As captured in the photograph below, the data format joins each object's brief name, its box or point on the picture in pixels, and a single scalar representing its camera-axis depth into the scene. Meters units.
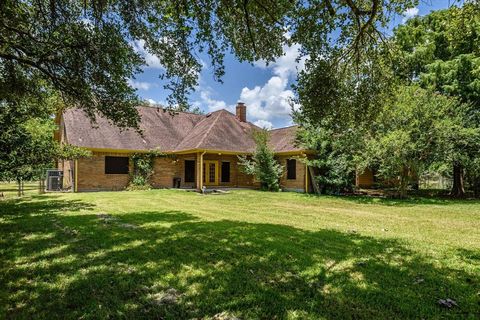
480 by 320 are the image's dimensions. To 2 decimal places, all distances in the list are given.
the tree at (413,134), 14.14
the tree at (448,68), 16.14
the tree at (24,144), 10.30
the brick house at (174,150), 18.52
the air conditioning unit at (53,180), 18.66
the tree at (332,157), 16.27
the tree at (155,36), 6.59
